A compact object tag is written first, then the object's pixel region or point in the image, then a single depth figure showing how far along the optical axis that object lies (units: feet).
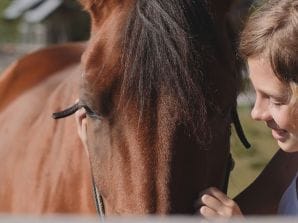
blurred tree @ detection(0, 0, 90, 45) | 101.40
